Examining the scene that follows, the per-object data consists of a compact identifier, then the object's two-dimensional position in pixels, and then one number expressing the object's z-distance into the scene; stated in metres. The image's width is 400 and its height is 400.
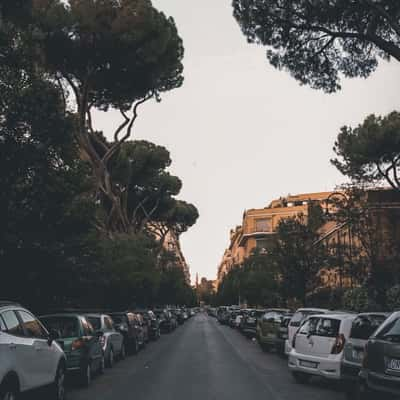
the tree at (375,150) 27.22
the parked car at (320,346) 11.00
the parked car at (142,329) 23.16
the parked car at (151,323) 29.39
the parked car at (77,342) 11.63
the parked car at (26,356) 7.02
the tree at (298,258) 32.47
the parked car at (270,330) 20.34
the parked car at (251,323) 30.15
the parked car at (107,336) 15.39
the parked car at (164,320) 39.62
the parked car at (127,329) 20.20
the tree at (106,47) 26.97
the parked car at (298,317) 16.58
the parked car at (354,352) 9.87
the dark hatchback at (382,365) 6.93
